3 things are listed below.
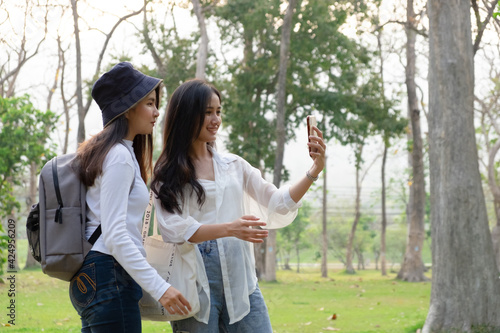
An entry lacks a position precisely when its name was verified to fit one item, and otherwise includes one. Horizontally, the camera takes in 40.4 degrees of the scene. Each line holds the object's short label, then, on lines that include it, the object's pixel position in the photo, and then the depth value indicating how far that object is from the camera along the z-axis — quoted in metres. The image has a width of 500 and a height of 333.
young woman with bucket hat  2.27
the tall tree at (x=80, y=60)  18.08
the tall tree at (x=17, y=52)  10.54
